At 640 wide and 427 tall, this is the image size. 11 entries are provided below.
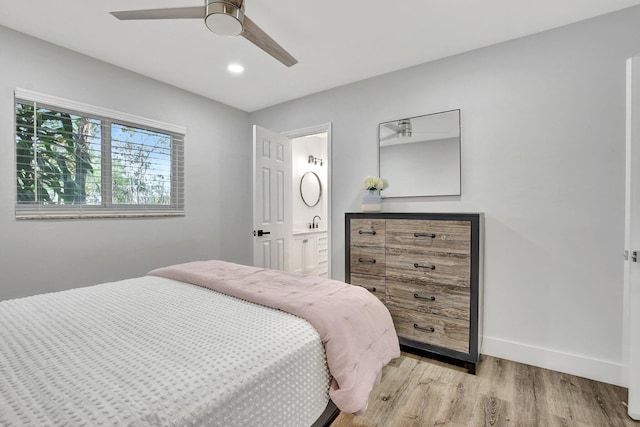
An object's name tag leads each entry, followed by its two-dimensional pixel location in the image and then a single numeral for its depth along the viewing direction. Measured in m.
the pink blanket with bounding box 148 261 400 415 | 1.16
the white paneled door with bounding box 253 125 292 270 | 3.11
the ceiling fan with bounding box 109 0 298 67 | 1.47
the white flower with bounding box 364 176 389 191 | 2.80
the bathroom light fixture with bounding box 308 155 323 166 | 4.98
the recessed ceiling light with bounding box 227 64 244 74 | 2.74
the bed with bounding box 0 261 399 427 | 0.72
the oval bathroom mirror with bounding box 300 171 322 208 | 4.86
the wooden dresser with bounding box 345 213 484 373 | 2.09
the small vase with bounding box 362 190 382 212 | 2.79
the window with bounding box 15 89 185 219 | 2.25
